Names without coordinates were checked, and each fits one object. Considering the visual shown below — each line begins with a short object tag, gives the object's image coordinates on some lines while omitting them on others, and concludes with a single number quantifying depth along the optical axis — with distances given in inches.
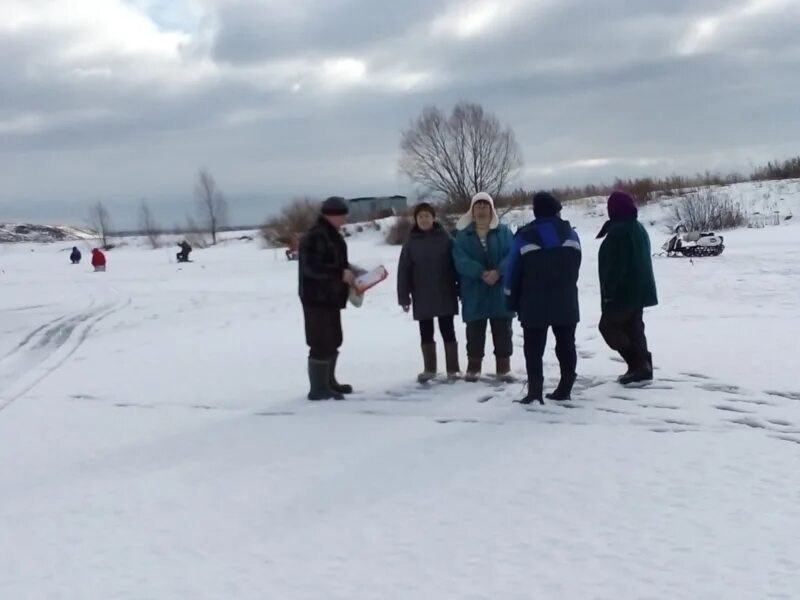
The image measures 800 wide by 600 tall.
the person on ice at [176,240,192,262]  1541.7
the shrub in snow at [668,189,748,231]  1246.9
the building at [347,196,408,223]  2215.8
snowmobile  828.0
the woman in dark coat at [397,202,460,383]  267.9
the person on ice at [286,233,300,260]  1380.4
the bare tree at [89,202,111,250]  3147.1
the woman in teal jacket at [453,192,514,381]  259.8
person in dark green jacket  245.4
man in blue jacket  226.7
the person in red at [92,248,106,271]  1328.7
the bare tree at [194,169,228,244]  2874.5
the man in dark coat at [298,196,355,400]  246.1
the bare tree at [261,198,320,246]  1904.5
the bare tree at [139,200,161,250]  2829.0
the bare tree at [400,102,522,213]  1672.0
